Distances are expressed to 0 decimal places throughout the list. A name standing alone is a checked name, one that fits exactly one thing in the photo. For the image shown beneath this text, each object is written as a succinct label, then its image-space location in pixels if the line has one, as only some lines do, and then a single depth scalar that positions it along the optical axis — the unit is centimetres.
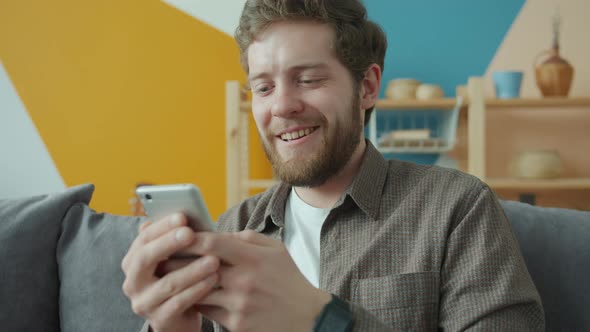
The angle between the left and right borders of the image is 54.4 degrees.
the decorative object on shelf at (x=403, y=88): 257
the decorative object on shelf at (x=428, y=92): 254
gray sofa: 111
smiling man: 65
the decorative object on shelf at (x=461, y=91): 268
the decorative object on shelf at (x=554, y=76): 249
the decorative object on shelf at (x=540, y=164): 248
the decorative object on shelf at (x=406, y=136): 254
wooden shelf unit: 246
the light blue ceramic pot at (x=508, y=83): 252
